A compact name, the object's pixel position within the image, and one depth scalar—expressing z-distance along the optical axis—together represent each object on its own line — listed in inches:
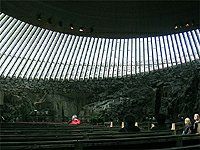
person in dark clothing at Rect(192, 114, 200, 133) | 336.5
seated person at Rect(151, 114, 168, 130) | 515.9
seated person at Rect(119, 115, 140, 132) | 364.8
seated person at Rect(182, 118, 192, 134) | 343.0
